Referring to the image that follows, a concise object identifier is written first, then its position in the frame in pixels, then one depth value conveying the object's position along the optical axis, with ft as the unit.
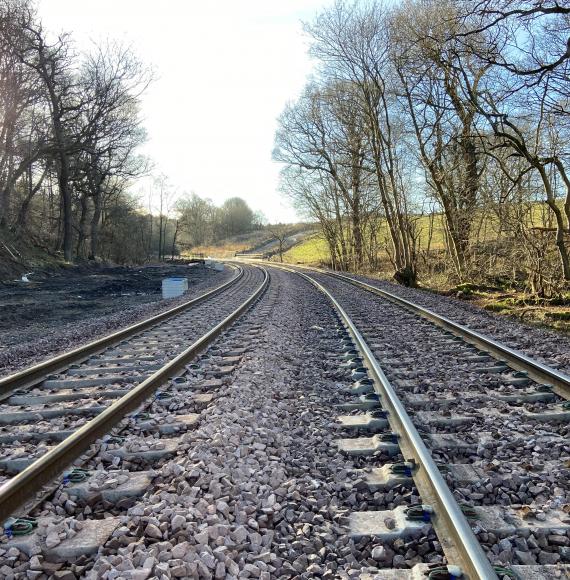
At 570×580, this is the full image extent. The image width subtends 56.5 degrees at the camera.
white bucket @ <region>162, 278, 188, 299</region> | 57.06
